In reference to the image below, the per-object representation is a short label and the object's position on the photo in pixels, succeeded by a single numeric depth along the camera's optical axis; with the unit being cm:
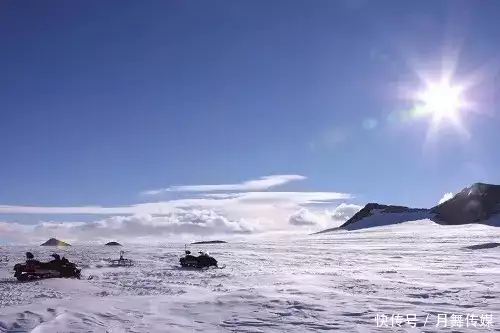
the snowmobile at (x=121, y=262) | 3250
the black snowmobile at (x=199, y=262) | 3194
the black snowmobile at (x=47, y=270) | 2380
